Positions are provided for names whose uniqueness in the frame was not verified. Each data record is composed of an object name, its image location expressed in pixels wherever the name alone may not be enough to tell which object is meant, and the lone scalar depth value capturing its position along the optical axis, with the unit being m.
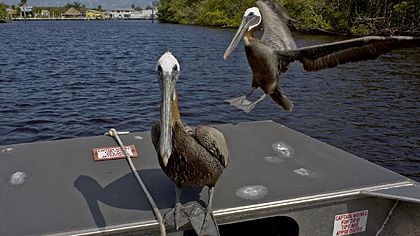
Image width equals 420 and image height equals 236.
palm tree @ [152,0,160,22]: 92.57
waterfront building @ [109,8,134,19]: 159.23
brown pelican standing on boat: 2.56
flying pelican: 4.43
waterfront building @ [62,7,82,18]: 140.65
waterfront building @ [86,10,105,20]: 154.24
